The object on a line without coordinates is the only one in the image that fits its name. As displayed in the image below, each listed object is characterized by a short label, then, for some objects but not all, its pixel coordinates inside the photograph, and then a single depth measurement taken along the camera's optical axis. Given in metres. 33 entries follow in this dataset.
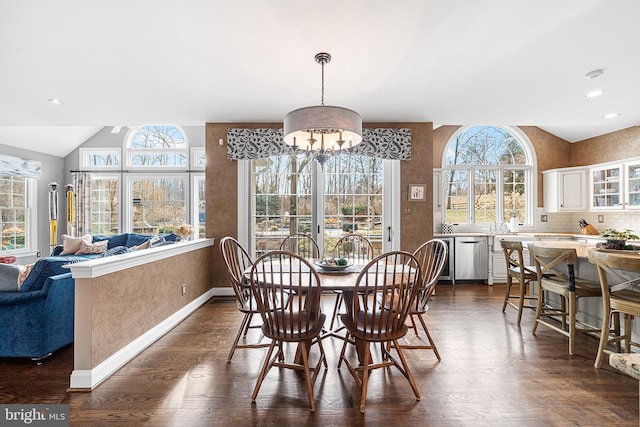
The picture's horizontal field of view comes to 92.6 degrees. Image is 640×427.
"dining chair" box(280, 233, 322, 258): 4.66
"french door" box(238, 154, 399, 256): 4.68
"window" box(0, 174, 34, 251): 5.80
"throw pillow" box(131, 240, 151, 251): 4.20
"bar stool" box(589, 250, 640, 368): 2.15
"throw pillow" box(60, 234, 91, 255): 5.49
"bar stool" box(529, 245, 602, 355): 2.72
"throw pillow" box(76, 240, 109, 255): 5.40
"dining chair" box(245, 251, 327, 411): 1.92
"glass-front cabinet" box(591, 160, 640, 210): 4.77
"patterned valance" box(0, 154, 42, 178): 5.59
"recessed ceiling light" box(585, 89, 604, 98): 3.48
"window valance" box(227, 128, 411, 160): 4.42
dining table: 2.10
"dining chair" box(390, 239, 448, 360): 2.50
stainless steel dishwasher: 5.34
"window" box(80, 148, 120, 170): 6.77
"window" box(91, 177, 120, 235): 6.77
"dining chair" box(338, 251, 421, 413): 1.93
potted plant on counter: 2.89
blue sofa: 2.41
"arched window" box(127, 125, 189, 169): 6.74
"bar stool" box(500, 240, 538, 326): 3.35
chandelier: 2.23
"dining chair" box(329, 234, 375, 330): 4.54
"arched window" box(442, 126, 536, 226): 5.93
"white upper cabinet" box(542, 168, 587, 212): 5.45
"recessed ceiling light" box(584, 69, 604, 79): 3.01
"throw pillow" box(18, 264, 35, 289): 2.46
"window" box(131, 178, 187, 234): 6.68
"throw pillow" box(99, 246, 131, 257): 3.60
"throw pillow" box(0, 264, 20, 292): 2.43
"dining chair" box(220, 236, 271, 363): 2.53
